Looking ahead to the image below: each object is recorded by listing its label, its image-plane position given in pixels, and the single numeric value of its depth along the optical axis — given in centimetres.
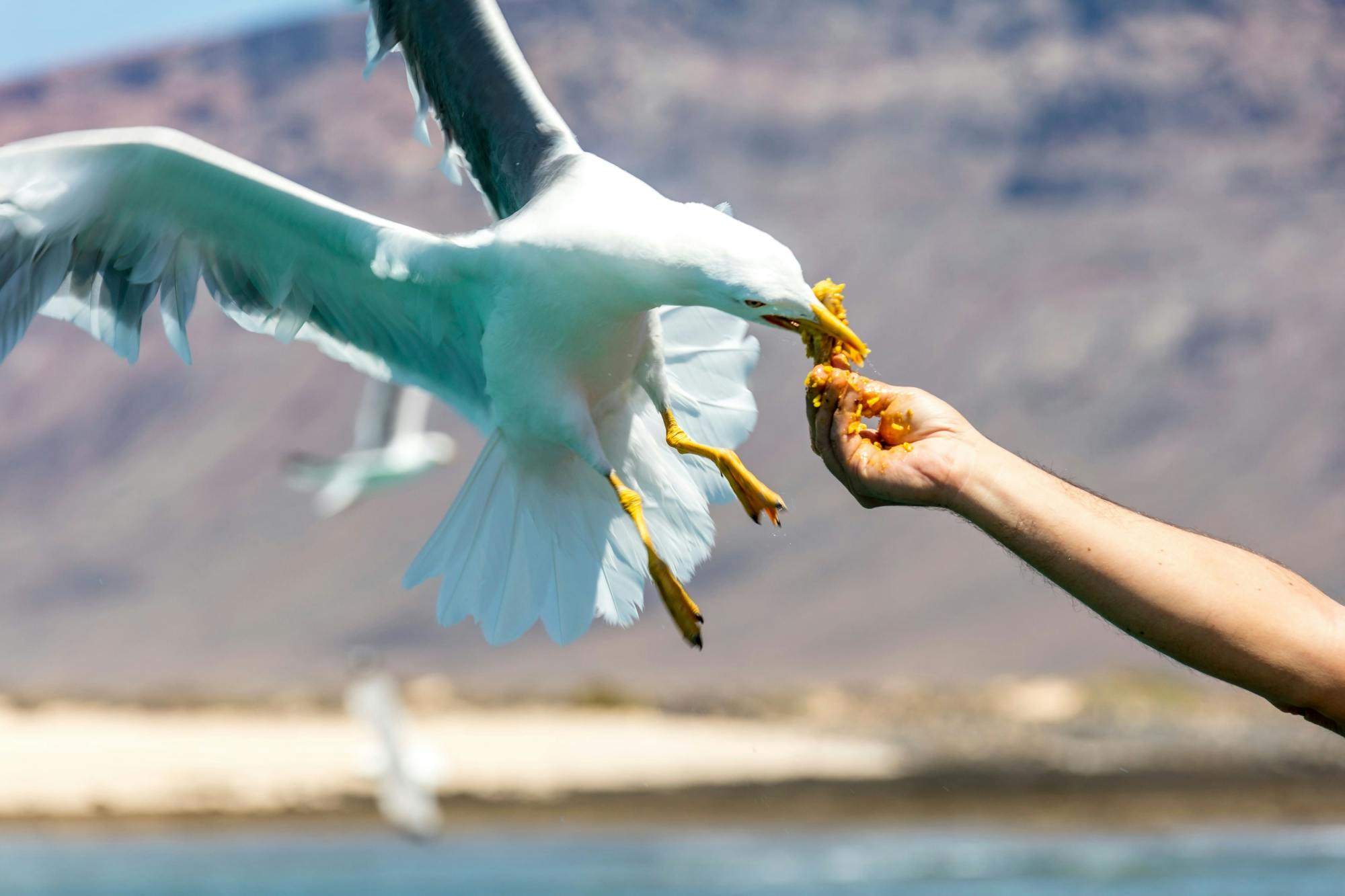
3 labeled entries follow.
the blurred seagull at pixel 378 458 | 3975
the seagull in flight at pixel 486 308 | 915
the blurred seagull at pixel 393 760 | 4147
